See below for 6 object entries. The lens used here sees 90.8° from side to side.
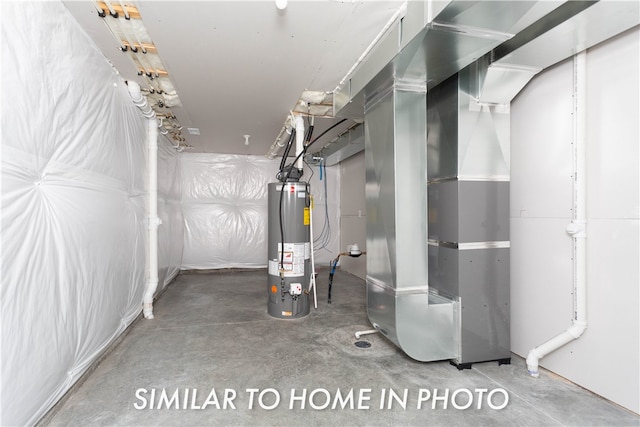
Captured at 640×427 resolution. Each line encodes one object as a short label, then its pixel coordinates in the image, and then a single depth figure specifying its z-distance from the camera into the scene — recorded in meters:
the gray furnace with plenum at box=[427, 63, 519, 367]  2.21
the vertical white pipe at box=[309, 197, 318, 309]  3.45
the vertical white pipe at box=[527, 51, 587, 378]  1.89
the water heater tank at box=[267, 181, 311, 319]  3.29
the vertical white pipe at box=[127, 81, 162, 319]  3.26
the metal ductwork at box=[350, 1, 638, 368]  2.19
